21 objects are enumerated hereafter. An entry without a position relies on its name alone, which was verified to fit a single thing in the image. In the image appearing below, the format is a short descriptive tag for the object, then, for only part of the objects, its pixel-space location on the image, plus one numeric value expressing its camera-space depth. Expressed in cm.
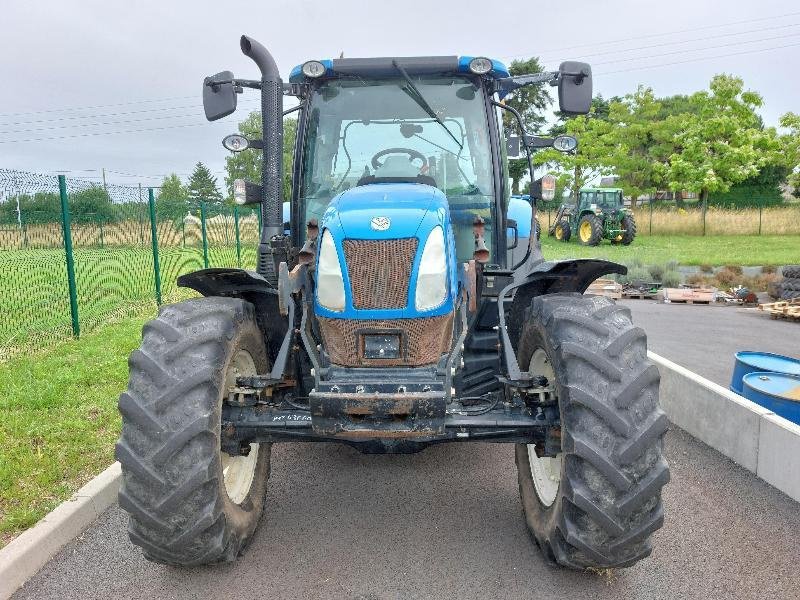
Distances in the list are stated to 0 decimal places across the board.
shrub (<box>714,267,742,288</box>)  1416
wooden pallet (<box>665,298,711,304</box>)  1247
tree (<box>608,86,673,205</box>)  3759
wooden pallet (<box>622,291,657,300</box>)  1340
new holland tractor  272
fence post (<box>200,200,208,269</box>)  1309
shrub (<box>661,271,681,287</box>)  1416
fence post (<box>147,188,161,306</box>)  1048
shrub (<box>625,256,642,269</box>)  1558
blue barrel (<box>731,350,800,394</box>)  540
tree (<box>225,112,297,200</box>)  6212
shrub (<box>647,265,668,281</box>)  1470
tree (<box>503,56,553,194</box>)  4184
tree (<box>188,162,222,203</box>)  9890
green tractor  2569
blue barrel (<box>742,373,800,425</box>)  445
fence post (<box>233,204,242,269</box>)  1634
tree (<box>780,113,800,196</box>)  3378
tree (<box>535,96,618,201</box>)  3697
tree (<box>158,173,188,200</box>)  8326
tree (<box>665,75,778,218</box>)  3200
